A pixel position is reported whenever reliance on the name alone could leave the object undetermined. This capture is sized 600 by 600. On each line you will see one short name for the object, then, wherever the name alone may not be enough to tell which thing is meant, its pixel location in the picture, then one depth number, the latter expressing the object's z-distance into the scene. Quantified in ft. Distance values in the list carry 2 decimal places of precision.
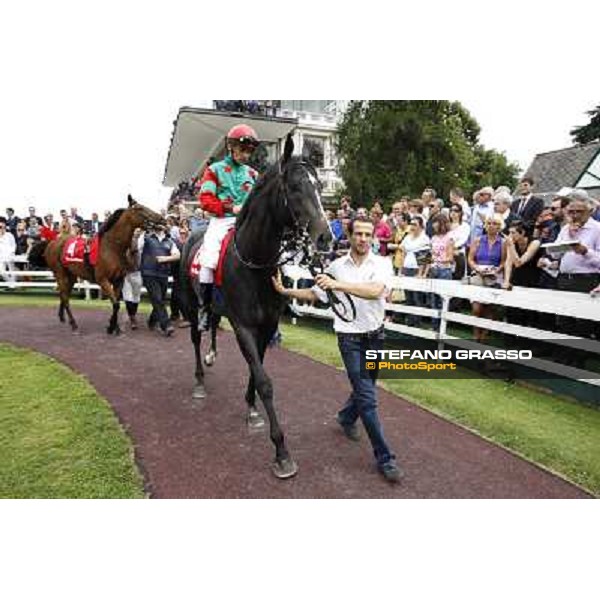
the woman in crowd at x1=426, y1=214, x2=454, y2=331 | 23.02
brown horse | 25.88
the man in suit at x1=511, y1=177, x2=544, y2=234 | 20.86
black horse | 10.25
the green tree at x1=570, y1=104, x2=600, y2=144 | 42.01
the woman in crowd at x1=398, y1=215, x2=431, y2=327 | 24.56
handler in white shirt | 10.68
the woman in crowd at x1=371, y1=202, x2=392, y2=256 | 27.68
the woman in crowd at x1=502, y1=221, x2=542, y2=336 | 18.51
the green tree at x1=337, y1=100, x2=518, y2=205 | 57.72
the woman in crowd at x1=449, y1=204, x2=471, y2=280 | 24.30
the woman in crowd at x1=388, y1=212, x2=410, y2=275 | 26.20
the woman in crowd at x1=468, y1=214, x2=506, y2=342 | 19.52
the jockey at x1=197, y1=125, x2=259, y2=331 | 14.03
